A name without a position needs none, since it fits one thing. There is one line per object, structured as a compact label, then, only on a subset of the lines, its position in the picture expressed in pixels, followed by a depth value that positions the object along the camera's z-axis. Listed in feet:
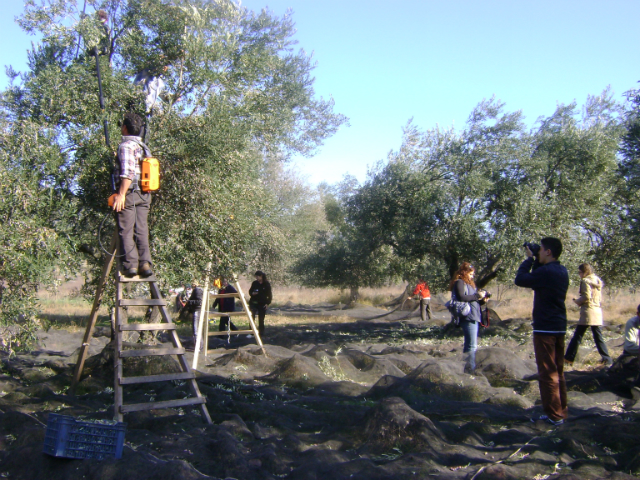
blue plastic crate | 13.30
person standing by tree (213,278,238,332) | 47.67
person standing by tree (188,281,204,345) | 41.78
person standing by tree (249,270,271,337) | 50.03
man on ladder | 20.76
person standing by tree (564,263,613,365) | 32.63
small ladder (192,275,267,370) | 35.88
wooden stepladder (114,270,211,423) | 18.19
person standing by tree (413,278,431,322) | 73.94
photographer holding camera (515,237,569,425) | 19.21
